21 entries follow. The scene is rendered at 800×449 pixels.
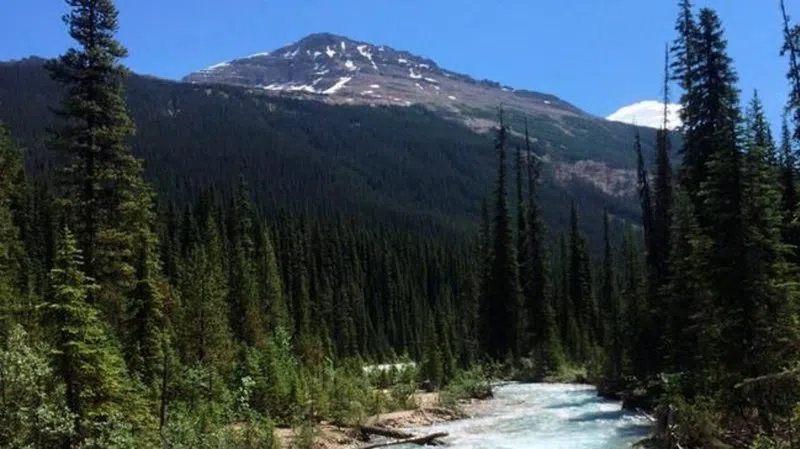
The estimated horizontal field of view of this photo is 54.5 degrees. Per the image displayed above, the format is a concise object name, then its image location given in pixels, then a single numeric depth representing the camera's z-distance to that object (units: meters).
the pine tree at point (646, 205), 38.59
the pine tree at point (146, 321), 25.93
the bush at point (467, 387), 37.94
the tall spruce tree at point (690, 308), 22.70
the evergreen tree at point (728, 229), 20.89
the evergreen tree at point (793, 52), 25.42
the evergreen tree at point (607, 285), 72.68
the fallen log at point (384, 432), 28.27
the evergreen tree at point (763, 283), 19.98
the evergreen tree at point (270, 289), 63.47
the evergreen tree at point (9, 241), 29.77
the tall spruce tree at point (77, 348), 15.09
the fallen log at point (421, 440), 27.00
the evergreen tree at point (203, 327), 31.69
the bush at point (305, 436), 25.02
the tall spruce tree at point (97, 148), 22.02
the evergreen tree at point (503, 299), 59.88
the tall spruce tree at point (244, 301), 48.69
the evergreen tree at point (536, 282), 61.94
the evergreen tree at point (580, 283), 72.94
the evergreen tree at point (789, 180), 33.44
